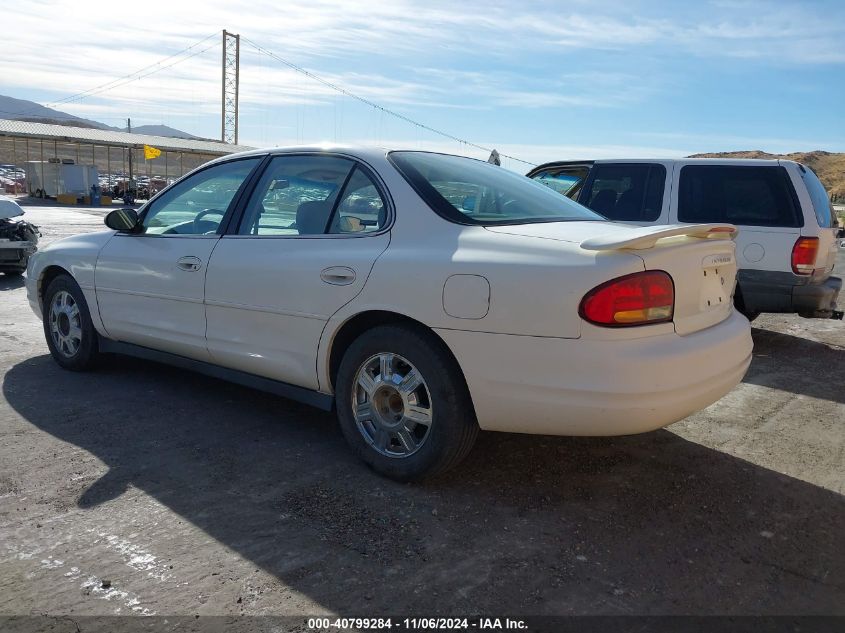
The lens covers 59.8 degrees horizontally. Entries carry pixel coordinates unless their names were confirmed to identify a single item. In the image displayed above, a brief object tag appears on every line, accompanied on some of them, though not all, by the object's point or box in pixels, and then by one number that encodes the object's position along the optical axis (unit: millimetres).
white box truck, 36406
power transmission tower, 95312
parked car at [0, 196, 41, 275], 9828
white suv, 6344
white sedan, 2949
